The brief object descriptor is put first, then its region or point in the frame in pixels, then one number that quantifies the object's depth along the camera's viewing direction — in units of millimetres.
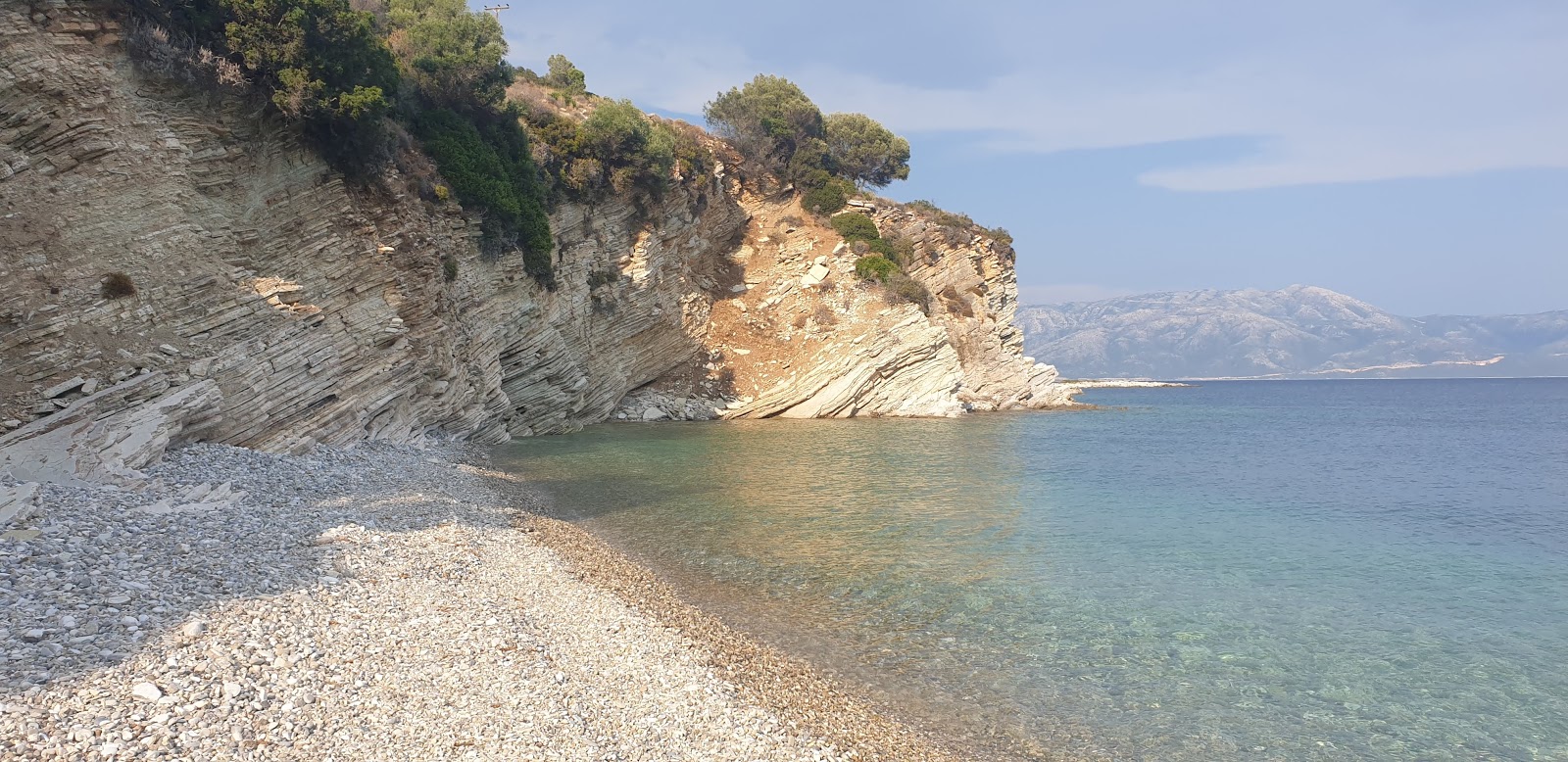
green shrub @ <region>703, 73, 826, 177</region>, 50438
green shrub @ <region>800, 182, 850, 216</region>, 48625
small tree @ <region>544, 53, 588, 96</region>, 46125
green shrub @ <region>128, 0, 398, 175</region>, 16562
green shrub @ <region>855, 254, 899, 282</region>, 44094
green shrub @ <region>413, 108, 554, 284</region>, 25188
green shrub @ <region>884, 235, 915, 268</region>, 46875
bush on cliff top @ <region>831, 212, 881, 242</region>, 46781
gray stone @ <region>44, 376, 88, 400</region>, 12367
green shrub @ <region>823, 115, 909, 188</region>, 57344
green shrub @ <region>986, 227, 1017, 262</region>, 54041
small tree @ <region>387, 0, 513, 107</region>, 26859
